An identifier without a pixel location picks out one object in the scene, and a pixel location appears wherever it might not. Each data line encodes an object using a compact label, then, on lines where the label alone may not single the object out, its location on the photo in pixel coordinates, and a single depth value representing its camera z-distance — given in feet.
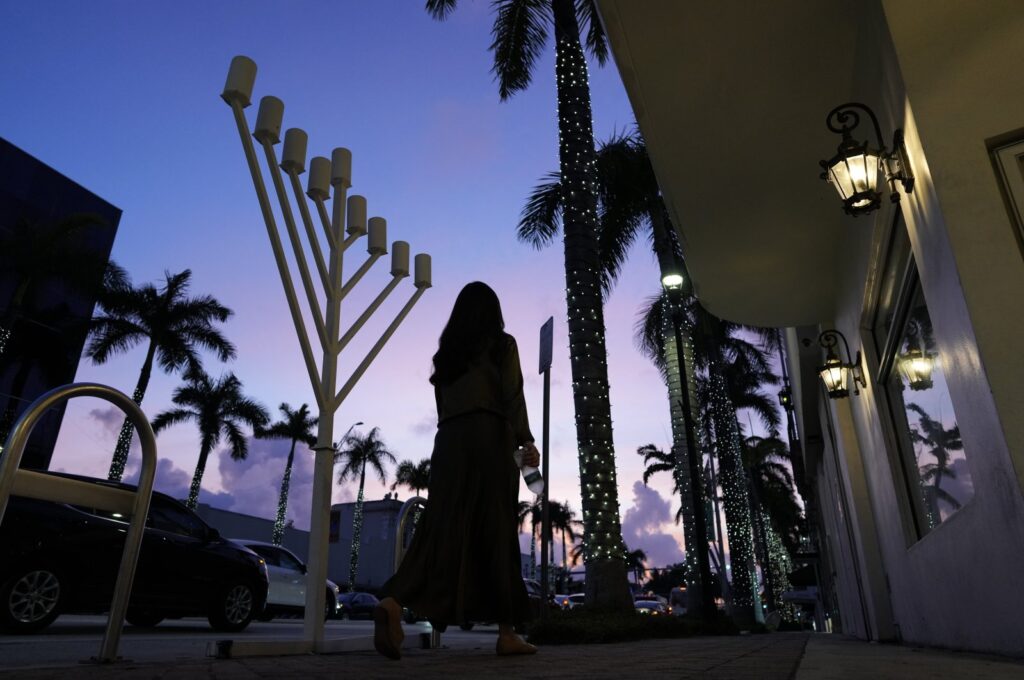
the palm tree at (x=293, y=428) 154.71
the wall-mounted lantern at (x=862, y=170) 13.21
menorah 15.75
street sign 20.65
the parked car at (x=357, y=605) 83.82
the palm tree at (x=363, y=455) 172.35
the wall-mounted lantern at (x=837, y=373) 24.90
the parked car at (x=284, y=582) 40.57
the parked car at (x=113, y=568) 19.81
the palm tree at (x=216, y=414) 122.31
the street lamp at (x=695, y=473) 39.19
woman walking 10.43
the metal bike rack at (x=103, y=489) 8.06
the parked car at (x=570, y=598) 86.23
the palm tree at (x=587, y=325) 29.07
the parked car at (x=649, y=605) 101.12
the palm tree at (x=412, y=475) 186.09
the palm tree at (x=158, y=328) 89.76
